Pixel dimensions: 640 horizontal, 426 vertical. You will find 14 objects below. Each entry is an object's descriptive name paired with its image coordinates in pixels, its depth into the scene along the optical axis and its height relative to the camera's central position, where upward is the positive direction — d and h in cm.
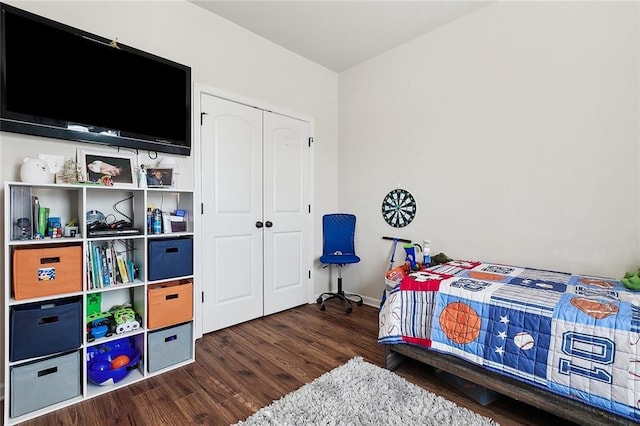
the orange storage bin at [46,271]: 163 -35
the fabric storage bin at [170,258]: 209 -35
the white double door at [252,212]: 280 -3
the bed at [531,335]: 134 -66
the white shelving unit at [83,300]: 162 -57
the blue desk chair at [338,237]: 363 -33
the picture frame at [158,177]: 226 +24
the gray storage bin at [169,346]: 208 -98
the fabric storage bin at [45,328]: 160 -66
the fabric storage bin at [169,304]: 207 -67
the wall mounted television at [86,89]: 178 +82
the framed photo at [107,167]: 203 +29
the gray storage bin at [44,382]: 161 -97
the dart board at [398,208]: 326 +2
